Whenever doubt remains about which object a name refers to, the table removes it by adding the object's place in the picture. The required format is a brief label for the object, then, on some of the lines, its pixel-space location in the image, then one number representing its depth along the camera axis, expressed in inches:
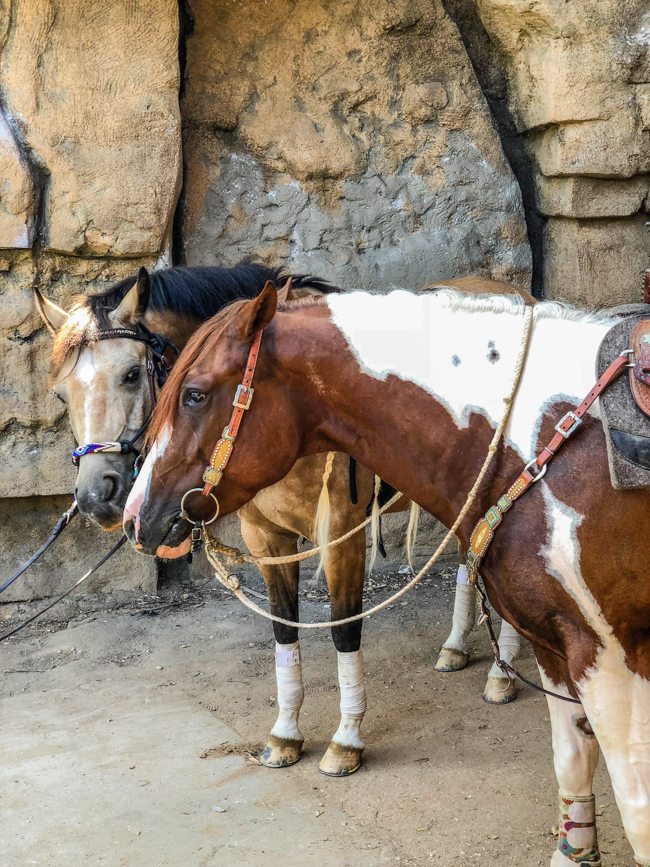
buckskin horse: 117.5
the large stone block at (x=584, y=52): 178.4
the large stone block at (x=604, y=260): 193.9
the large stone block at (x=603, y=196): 190.1
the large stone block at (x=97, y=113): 165.2
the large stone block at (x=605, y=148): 183.6
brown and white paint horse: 72.7
